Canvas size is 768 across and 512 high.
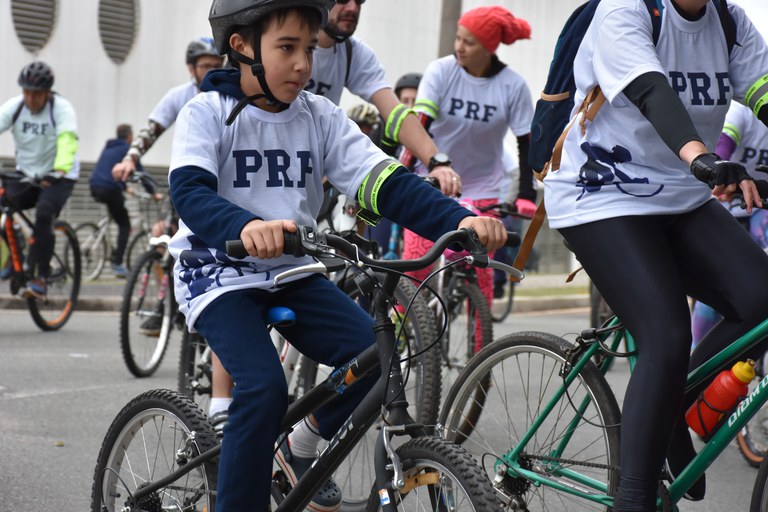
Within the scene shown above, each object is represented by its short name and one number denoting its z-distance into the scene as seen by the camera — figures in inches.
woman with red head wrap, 264.5
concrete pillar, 607.5
